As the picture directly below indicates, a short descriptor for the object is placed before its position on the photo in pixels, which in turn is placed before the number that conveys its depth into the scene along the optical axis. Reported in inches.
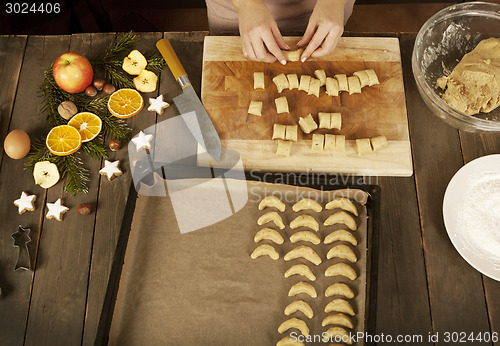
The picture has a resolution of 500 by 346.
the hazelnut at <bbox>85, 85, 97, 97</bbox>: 59.3
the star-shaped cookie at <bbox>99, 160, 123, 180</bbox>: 55.2
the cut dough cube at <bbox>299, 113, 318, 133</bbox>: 55.6
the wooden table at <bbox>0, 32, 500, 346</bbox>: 49.3
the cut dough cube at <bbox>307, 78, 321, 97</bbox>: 57.7
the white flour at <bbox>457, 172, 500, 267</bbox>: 49.9
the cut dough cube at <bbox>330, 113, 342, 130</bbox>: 55.9
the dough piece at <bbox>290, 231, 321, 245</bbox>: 50.6
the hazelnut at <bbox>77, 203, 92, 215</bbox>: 53.1
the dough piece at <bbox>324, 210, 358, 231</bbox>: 50.7
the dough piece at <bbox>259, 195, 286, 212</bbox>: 52.6
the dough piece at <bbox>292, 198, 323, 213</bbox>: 52.1
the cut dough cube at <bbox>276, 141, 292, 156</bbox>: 54.5
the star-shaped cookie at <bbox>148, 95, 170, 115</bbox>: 59.2
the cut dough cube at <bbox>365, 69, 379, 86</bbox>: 57.9
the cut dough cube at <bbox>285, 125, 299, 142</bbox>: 55.2
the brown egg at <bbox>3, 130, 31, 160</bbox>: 55.1
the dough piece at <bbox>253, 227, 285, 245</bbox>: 51.0
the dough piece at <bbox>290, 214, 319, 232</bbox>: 51.3
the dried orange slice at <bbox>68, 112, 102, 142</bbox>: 56.8
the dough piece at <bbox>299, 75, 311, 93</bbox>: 57.9
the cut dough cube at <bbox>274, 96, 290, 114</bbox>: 56.7
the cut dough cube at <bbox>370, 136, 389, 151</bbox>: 54.6
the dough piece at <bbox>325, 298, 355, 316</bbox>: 46.9
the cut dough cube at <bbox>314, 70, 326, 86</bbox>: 58.2
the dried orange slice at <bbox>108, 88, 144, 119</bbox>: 58.4
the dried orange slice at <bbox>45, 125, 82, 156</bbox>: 55.2
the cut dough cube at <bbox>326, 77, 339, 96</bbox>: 57.7
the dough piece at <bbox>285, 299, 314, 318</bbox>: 47.4
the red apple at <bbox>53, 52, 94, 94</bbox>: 56.8
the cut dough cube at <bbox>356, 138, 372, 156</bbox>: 54.4
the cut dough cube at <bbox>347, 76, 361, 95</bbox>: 57.7
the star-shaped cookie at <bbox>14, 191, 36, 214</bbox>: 53.5
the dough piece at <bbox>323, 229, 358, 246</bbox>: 50.0
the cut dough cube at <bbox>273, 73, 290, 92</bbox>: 58.0
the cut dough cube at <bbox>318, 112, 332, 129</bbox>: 56.1
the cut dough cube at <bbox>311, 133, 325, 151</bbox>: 54.9
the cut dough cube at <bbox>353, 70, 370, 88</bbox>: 57.8
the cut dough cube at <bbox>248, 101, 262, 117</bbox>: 56.8
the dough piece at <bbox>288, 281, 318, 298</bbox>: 48.1
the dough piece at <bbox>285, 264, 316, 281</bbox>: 49.0
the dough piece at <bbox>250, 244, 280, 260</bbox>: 50.2
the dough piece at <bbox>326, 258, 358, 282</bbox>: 48.4
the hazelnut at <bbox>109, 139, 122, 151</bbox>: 56.3
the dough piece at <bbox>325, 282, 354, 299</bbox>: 47.5
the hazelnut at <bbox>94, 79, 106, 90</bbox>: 59.6
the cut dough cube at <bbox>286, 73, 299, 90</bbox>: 58.0
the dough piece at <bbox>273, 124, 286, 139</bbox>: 55.3
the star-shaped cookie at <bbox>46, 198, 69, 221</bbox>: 53.1
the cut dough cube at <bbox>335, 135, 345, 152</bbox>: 54.6
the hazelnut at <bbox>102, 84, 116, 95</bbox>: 59.6
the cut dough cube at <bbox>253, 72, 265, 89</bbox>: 58.1
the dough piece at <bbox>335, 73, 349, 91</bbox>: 57.9
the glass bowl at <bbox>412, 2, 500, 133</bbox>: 57.5
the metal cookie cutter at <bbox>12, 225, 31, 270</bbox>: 51.3
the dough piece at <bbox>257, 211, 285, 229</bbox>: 51.9
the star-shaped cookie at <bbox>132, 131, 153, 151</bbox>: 57.1
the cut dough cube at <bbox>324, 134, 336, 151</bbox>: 54.8
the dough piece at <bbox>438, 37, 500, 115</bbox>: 53.7
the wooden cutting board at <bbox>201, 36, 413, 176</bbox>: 55.5
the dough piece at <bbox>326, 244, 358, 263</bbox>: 49.3
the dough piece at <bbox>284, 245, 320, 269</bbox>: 49.8
